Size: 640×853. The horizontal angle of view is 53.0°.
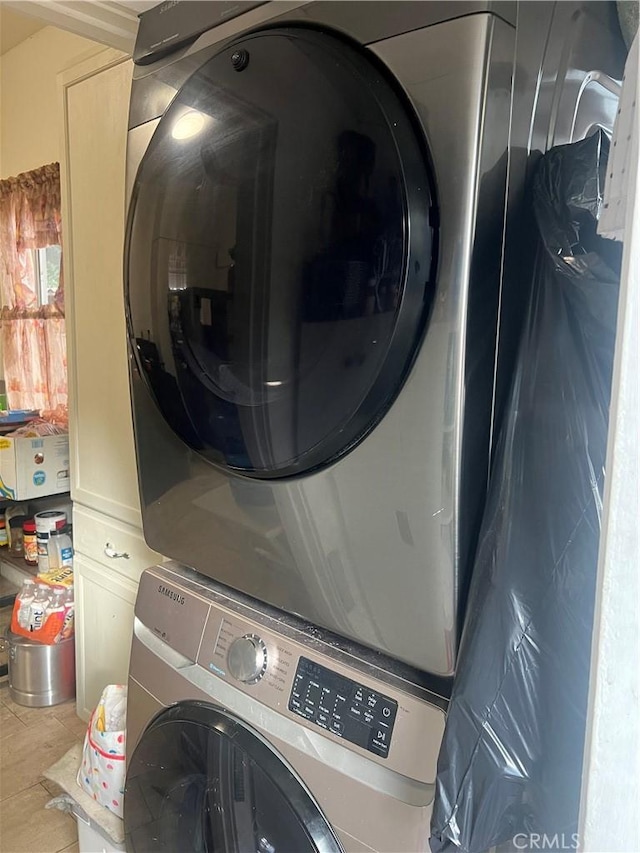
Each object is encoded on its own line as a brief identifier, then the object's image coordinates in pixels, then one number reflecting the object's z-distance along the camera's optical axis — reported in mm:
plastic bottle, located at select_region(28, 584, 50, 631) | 2139
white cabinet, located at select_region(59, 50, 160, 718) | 1573
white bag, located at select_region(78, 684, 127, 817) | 1293
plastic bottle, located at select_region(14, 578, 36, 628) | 2164
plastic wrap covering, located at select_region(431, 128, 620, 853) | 683
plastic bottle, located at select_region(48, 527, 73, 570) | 2361
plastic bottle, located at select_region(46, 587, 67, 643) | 2127
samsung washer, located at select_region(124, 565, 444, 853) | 775
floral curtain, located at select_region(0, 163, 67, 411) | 2535
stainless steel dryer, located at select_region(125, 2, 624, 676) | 690
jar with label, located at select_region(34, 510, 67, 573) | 2357
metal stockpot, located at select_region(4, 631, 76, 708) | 2141
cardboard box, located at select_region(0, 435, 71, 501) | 2402
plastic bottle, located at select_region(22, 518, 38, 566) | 2549
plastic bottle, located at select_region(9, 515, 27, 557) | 2834
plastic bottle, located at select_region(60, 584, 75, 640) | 2141
